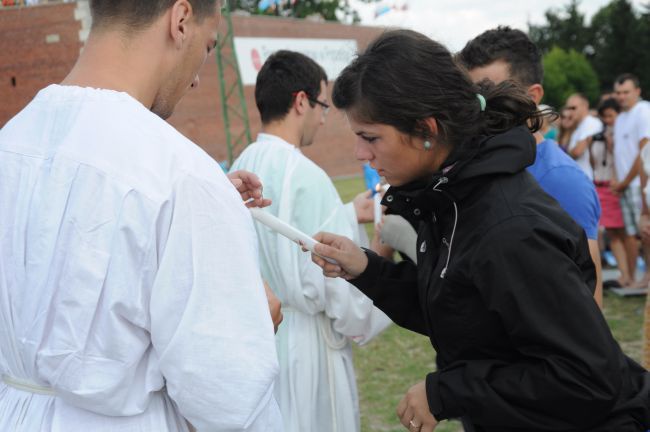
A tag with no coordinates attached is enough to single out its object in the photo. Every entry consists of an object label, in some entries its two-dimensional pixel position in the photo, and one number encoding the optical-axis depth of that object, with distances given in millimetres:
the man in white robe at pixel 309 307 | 3000
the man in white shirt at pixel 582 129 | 8523
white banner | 24984
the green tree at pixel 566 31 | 64938
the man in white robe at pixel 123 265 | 1319
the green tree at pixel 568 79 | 52844
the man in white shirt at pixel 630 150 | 7465
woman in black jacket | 1521
